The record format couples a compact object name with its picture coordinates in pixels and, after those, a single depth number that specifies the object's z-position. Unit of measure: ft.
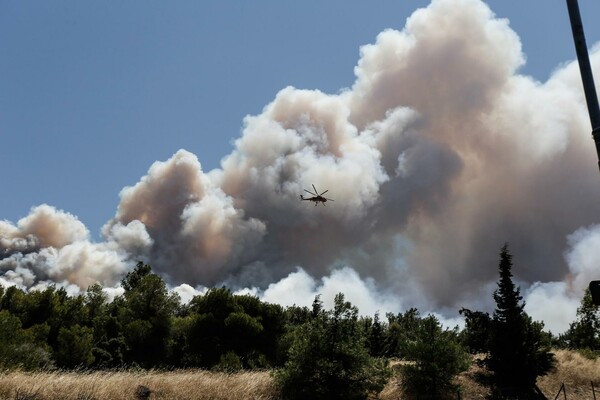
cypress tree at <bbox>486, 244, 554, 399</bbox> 83.41
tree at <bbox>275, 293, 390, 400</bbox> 60.85
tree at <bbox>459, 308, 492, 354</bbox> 92.23
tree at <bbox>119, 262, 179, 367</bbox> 174.50
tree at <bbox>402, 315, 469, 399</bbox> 69.67
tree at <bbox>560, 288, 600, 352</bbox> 212.64
